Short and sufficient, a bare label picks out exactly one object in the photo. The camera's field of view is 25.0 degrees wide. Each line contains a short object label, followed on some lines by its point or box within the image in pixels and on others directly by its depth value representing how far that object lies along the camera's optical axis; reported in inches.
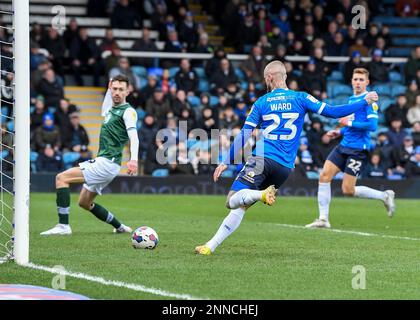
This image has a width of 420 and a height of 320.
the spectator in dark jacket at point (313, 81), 1055.6
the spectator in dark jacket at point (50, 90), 964.6
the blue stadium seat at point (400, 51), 1213.7
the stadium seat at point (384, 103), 1088.6
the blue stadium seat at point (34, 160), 912.3
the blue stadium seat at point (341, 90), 1094.4
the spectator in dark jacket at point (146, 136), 949.2
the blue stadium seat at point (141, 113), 995.3
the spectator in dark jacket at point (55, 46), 1014.4
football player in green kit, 498.3
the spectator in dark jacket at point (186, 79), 1029.8
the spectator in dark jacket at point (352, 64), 1083.9
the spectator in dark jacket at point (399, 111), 1053.8
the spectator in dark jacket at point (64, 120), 943.7
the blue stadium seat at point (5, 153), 861.6
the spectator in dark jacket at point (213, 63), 1059.3
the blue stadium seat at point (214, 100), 1038.6
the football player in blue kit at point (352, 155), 567.2
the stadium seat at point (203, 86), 1073.4
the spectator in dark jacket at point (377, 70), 1100.5
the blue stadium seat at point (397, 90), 1123.3
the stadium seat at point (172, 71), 1062.4
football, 427.2
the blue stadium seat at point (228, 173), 941.9
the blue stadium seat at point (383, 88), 1113.8
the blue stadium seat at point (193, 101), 1026.7
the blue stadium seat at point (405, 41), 1232.2
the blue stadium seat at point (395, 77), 1150.7
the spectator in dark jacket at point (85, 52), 1034.7
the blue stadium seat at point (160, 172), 938.1
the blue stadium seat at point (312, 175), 967.1
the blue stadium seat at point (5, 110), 891.4
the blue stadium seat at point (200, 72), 1092.5
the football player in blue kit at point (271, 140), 401.7
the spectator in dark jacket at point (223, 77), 1050.1
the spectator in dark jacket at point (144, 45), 1064.2
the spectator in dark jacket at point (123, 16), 1103.6
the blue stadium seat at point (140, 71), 1062.4
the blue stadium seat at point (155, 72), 1059.3
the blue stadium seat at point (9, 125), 906.1
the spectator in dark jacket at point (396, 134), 996.1
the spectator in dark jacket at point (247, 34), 1139.9
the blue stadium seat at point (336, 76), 1132.5
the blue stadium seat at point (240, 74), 1090.7
